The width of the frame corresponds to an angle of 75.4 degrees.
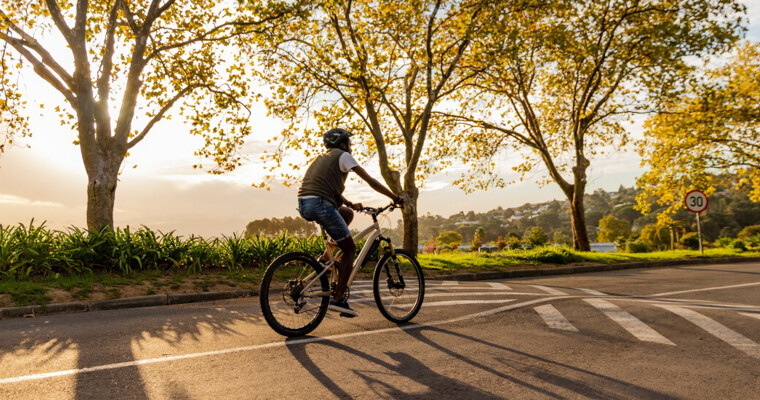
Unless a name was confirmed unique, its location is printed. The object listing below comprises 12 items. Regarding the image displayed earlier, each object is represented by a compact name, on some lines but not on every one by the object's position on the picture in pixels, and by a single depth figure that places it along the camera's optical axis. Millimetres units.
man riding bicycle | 5117
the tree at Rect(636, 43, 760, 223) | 22391
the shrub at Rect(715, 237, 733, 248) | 28064
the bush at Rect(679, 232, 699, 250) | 36191
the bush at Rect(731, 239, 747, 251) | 24778
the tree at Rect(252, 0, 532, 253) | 14742
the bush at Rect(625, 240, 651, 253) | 33781
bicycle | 4965
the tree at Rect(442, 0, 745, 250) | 17562
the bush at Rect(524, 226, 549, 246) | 45156
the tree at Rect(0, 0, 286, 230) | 12086
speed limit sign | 20445
